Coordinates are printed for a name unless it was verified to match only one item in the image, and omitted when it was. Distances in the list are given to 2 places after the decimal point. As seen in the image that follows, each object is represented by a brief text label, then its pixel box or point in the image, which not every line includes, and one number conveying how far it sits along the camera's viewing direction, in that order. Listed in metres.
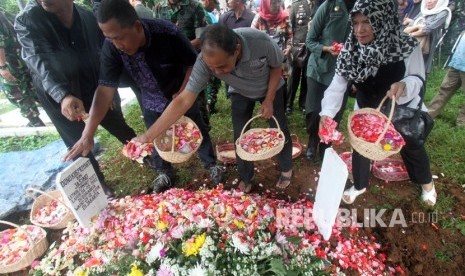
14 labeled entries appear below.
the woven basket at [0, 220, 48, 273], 2.26
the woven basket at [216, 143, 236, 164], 3.50
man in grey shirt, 1.91
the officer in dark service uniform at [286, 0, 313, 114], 4.20
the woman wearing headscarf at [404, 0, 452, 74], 4.11
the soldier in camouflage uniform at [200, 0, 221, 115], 4.37
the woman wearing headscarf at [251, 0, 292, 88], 4.31
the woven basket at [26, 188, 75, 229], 2.58
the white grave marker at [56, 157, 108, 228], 2.05
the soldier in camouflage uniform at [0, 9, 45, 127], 3.35
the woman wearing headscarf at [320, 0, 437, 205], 1.95
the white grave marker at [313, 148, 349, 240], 1.79
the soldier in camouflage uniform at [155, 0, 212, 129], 3.50
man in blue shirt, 1.97
